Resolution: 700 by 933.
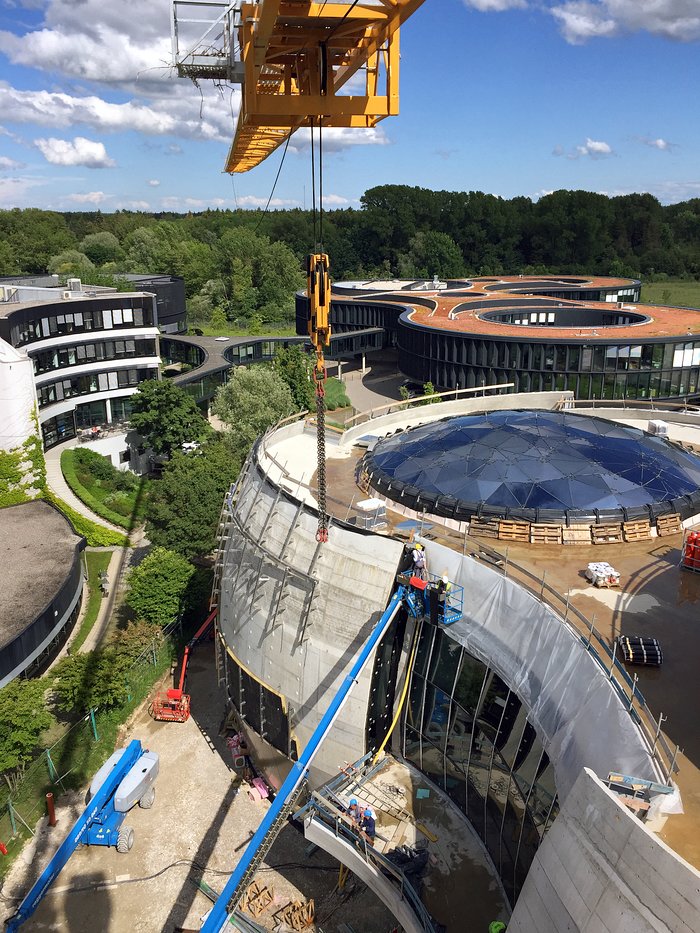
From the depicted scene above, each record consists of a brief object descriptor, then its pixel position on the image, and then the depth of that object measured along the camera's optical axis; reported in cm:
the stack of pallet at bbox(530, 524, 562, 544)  2847
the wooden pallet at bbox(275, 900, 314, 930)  2486
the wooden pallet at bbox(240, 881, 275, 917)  2556
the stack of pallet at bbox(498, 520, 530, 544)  2858
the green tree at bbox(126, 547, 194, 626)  4072
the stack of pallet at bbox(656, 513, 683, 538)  2931
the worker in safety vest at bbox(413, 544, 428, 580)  2500
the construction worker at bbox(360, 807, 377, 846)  2327
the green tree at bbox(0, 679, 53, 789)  2992
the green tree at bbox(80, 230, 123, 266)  16225
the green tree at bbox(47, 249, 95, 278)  13325
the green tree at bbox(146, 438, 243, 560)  4572
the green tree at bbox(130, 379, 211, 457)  6675
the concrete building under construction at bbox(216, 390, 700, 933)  1496
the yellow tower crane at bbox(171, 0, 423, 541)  2553
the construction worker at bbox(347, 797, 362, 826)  2359
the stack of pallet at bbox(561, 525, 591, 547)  2852
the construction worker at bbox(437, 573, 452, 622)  2381
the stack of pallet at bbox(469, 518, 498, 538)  2908
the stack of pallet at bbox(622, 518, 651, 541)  2881
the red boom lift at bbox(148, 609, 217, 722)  3547
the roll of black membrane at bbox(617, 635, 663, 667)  2027
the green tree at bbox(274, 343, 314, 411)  7456
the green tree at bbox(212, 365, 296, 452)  6312
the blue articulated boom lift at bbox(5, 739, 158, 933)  2664
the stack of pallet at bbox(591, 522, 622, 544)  2861
